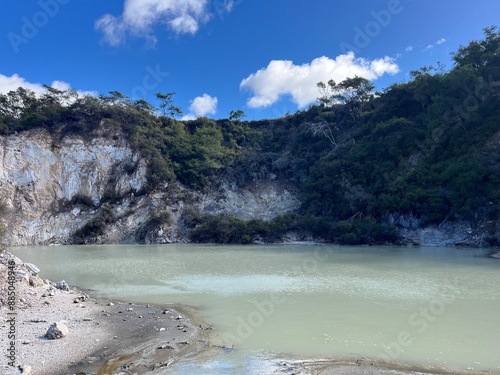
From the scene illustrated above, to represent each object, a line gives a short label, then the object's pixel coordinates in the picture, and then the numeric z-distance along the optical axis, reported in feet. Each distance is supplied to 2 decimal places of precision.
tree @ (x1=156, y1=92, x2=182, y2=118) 195.11
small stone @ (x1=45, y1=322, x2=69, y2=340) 27.17
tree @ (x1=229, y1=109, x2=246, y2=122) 196.85
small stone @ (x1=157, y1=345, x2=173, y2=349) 27.04
